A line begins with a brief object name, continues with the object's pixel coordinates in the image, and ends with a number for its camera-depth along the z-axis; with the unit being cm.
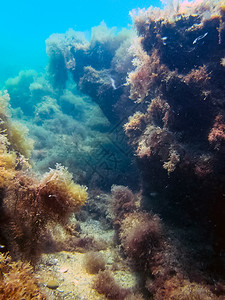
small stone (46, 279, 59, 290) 276
